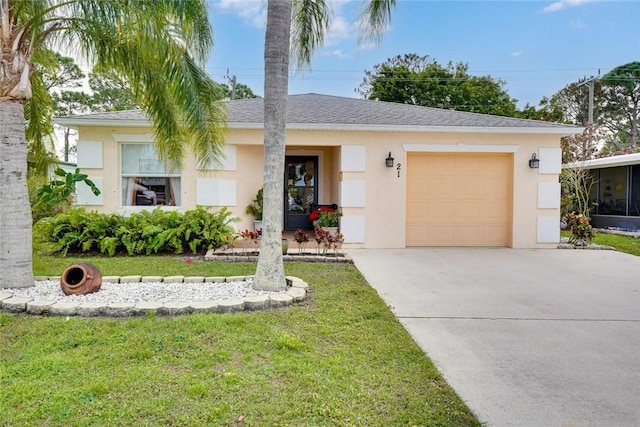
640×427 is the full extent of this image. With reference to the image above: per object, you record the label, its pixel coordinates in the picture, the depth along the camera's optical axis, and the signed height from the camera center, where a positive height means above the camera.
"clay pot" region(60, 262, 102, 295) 4.93 -1.01
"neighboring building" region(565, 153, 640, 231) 13.91 +0.44
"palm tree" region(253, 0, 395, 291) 5.07 +0.80
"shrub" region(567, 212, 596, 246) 10.26 -0.70
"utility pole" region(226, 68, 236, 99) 29.49 +8.46
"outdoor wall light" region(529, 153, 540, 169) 10.18 +1.01
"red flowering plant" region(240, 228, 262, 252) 8.23 -0.74
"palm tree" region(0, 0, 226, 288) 4.89 +1.90
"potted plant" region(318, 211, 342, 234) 10.27 -0.50
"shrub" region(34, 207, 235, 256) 8.36 -0.71
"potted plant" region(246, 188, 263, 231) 10.84 -0.25
